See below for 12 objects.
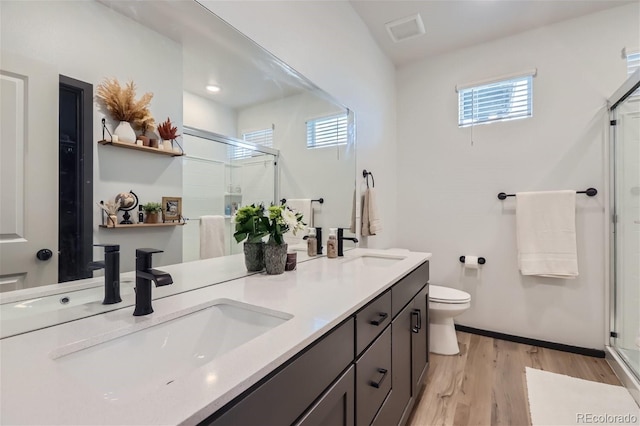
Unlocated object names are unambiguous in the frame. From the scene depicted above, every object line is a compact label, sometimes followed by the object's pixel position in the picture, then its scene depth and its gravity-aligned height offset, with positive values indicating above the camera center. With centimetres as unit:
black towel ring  244 +30
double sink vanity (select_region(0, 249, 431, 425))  47 -29
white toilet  223 -78
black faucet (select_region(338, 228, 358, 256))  196 -19
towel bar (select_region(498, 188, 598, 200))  227 +15
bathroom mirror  72 +40
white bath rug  161 -111
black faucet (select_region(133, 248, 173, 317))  81 -19
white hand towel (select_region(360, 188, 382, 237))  238 -1
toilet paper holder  268 -43
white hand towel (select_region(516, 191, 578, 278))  229 -17
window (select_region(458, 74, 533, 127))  255 +98
